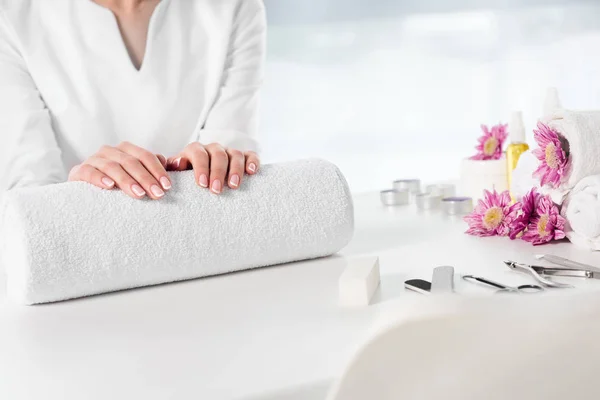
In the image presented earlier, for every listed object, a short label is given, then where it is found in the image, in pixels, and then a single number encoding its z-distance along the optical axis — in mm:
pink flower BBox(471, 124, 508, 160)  1336
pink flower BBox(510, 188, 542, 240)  1027
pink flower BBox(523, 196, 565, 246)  992
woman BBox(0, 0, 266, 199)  1289
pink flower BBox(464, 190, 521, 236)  1052
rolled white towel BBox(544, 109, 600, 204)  976
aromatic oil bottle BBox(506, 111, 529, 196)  1269
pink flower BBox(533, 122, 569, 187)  992
